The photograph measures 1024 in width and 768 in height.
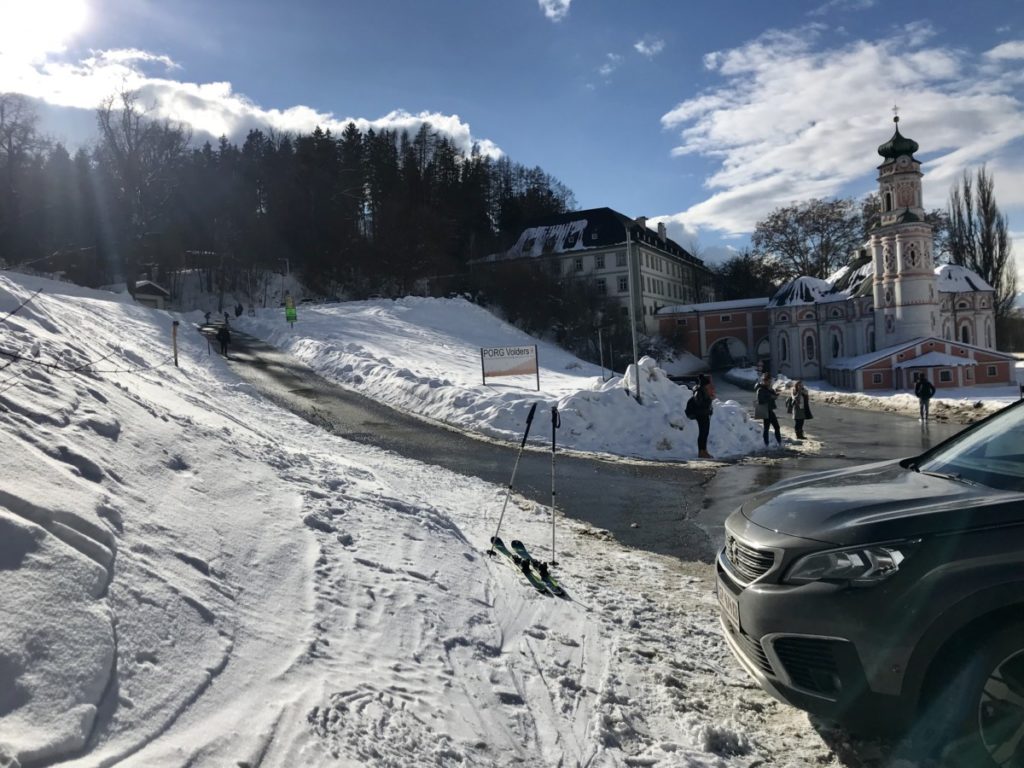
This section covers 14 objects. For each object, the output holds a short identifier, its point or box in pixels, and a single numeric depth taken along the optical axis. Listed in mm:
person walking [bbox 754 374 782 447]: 16922
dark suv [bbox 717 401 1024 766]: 2951
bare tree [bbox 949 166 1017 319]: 70500
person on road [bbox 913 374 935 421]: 26302
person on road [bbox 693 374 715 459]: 15375
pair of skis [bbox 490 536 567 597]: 5893
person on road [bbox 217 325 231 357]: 28547
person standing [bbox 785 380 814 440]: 19156
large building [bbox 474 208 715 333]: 77125
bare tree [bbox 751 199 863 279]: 82875
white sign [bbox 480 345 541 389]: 21984
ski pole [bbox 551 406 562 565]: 8516
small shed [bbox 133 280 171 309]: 53688
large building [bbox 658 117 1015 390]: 56875
